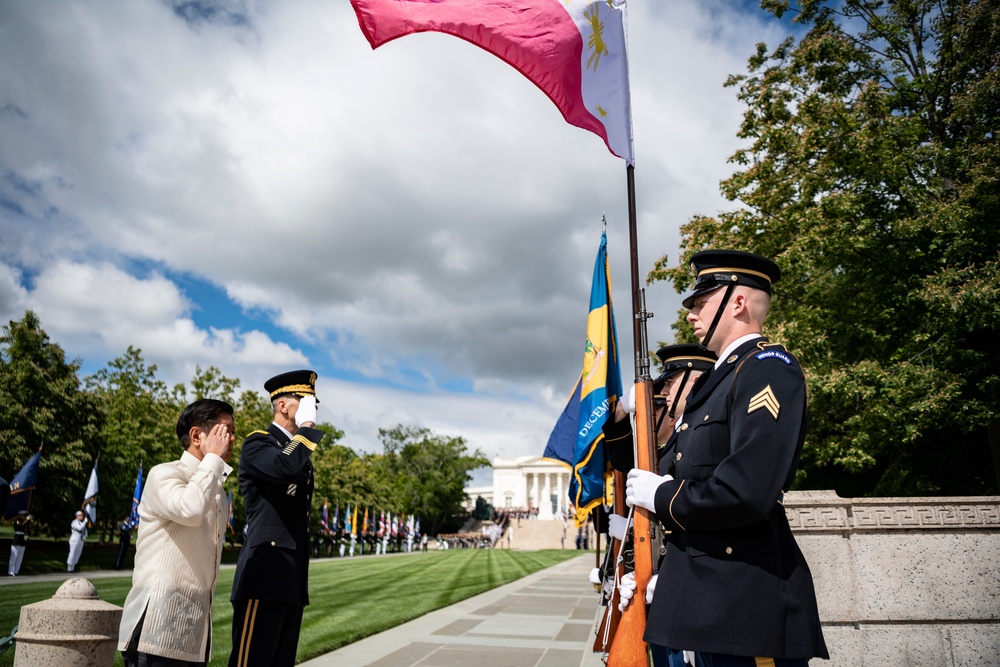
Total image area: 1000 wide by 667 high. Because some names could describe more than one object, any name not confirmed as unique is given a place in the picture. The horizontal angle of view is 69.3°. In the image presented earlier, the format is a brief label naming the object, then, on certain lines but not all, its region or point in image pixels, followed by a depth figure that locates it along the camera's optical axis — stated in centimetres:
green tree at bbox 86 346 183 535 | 2777
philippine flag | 468
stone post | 350
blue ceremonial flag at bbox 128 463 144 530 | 2297
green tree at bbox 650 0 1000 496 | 1394
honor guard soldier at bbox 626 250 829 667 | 244
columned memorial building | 12006
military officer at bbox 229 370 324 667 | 421
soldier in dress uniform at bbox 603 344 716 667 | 458
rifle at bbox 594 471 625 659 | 341
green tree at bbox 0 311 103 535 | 2444
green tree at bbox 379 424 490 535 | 8406
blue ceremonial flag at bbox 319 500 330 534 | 4113
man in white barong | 347
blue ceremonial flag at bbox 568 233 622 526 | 591
